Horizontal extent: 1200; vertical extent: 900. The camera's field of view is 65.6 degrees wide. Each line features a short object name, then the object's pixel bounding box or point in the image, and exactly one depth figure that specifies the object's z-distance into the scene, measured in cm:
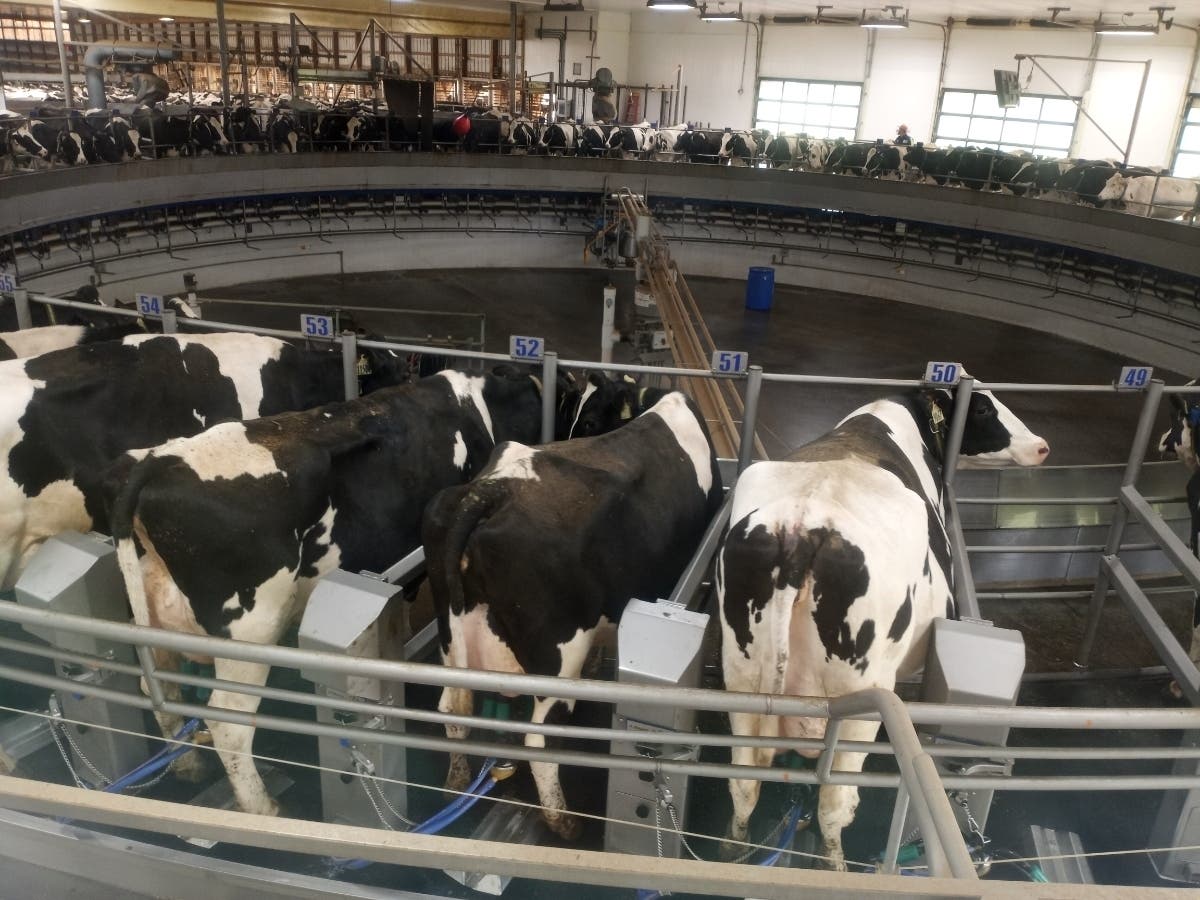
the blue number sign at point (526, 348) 439
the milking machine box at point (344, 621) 278
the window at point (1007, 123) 1723
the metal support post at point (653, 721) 254
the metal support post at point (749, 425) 427
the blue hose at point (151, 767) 301
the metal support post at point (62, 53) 1272
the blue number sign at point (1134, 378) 439
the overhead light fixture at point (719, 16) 1511
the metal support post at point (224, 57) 1332
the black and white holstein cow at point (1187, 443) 464
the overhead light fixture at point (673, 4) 1090
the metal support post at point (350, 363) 469
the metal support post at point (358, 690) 280
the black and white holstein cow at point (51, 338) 494
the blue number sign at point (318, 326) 461
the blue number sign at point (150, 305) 509
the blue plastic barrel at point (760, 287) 1285
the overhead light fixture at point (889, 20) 1392
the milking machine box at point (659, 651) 253
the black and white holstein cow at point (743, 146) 1719
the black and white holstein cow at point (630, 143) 1670
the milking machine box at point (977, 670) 261
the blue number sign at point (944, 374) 432
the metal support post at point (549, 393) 443
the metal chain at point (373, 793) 286
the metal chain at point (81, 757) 285
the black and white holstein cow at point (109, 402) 376
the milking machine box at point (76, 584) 290
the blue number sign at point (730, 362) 433
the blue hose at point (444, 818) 281
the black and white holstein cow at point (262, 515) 309
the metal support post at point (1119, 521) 429
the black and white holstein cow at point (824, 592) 280
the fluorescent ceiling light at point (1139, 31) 1247
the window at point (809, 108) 1984
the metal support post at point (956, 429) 430
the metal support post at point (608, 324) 793
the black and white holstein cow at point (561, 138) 1641
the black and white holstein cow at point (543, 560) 308
